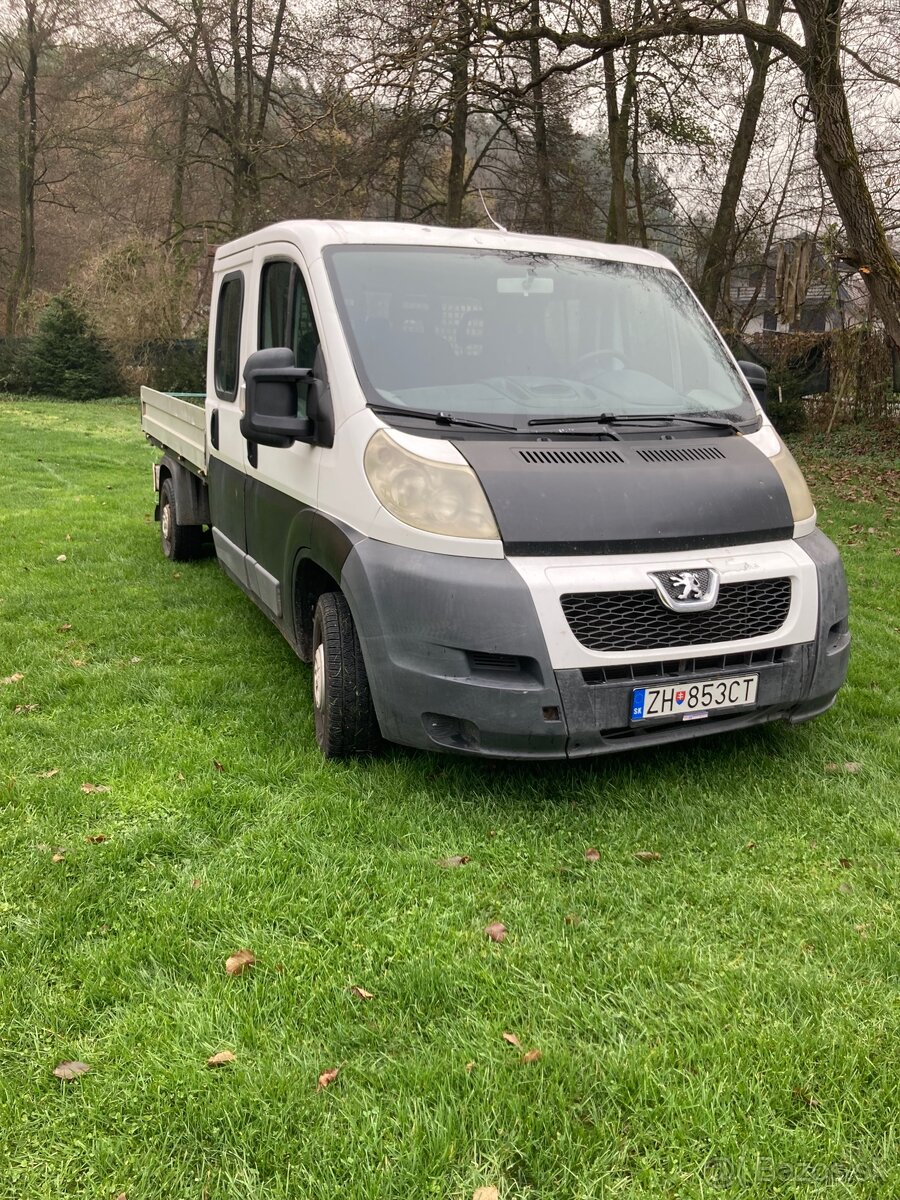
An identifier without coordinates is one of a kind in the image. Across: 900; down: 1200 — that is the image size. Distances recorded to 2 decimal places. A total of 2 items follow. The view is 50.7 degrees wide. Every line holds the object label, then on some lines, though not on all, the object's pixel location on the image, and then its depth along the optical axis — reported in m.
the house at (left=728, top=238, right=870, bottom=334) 16.16
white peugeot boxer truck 3.29
